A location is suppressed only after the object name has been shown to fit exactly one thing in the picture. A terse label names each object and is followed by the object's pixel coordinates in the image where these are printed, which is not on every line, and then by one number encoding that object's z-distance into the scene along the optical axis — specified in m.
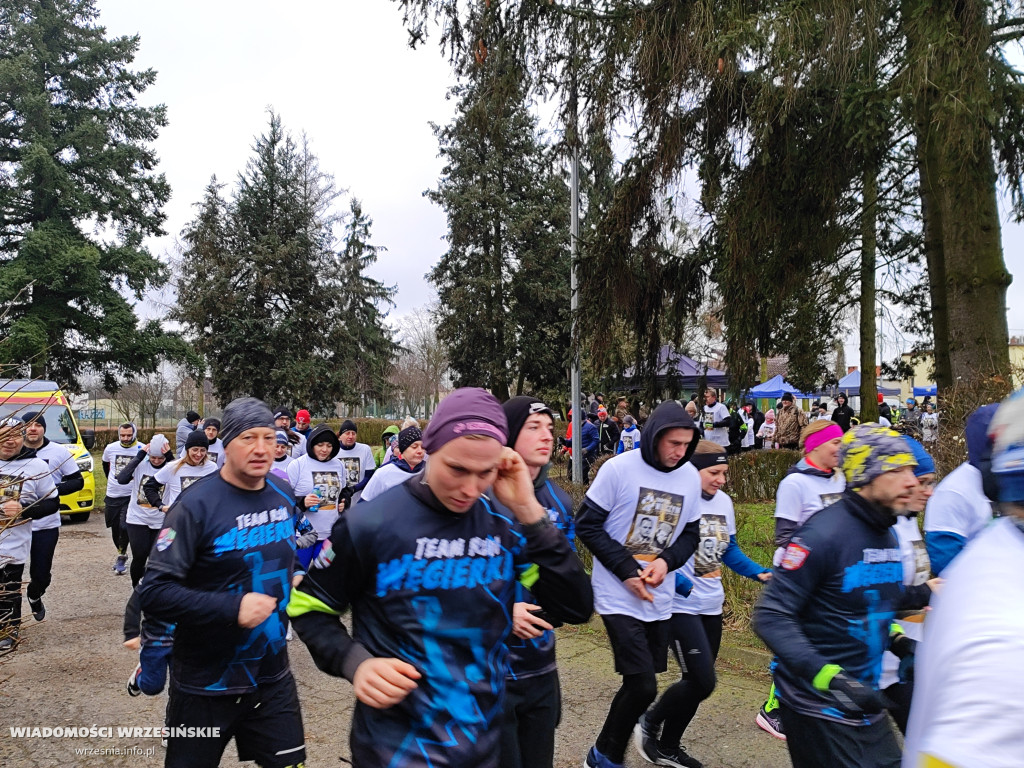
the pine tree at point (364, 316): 42.56
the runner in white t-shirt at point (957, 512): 4.00
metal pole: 12.82
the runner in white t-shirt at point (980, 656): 1.19
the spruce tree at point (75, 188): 32.69
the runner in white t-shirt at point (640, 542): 4.33
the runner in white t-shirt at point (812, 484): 4.78
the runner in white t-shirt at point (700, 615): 4.63
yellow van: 15.10
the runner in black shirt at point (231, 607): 3.34
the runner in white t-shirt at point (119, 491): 9.93
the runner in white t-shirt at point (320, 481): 7.84
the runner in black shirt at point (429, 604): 2.25
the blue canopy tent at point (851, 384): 34.09
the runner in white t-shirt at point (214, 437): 9.61
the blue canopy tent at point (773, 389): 30.42
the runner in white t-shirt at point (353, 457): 9.12
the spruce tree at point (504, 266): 36.12
